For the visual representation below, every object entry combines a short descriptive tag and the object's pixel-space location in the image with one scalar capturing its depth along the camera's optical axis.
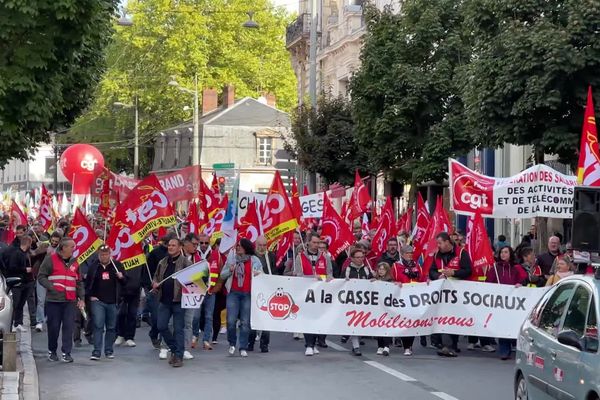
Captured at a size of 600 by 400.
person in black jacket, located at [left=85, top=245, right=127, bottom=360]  16.59
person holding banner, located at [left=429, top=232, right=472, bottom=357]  17.47
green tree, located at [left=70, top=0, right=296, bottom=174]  67.06
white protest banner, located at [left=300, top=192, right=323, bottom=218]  27.48
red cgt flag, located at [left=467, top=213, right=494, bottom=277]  17.80
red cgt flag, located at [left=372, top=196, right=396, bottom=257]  22.30
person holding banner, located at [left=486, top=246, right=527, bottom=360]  17.72
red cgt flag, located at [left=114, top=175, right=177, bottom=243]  18.41
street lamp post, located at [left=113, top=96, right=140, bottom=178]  66.69
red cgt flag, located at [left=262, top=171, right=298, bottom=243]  19.19
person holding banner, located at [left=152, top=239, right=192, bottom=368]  15.99
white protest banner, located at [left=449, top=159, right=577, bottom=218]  18.84
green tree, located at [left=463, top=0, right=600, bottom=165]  20.75
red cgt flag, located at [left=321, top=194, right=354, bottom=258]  21.19
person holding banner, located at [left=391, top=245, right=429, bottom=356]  17.52
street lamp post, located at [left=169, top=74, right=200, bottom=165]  56.72
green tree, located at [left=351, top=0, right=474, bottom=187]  30.78
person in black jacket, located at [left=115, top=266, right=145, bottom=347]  18.08
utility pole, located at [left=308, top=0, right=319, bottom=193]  39.06
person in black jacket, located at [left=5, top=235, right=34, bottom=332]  19.62
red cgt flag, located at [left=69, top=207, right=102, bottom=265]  17.97
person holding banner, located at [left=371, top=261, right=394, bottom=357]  17.45
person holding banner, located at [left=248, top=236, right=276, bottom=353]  17.72
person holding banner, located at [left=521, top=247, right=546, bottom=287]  17.84
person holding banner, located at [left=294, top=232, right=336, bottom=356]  18.33
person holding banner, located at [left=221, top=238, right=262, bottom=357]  17.34
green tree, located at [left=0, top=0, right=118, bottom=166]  16.52
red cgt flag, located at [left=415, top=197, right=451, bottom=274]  20.17
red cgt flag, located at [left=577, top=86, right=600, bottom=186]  13.66
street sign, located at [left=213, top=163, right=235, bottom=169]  49.24
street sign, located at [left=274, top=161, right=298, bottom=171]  53.23
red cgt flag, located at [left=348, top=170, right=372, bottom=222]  27.02
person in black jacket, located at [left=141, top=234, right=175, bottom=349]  18.03
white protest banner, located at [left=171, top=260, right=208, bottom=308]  16.27
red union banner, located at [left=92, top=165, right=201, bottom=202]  24.76
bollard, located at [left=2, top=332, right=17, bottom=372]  14.02
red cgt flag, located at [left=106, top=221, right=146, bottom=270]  17.91
